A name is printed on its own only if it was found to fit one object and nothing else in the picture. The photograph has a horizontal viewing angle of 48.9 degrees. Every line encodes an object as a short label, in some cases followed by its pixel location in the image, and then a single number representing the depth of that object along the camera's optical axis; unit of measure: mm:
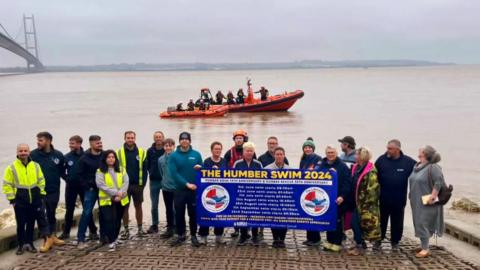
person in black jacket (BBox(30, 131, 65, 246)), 6059
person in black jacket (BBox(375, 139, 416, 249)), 5770
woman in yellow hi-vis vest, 5918
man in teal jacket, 6090
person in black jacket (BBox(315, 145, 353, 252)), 5770
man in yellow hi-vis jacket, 5660
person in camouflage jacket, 5699
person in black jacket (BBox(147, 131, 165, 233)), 6642
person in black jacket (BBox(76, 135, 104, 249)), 6051
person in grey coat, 5535
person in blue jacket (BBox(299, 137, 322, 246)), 6078
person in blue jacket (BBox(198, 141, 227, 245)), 6113
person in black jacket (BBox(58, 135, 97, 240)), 6238
